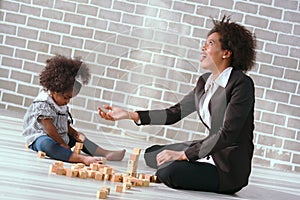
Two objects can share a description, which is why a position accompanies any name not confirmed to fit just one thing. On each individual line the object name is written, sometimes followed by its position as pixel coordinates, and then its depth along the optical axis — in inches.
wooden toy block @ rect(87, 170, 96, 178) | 110.3
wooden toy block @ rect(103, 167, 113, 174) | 111.3
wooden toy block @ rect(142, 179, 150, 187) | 110.5
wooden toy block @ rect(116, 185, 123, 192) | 100.2
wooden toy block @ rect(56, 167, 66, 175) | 108.1
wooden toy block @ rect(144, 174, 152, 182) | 113.4
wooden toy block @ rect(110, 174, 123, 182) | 110.1
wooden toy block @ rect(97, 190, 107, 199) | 90.9
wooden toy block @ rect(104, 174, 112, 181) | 110.6
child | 123.6
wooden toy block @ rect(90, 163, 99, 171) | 114.9
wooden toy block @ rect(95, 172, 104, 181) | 109.8
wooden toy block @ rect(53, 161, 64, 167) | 109.7
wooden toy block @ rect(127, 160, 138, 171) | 114.0
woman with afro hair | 111.1
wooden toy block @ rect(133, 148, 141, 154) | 111.9
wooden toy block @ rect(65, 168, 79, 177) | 108.3
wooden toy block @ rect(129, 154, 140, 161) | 112.5
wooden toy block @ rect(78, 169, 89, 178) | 109.2
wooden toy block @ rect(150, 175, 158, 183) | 115.3
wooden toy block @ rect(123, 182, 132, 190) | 104.3
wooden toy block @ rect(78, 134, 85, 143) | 128.7
